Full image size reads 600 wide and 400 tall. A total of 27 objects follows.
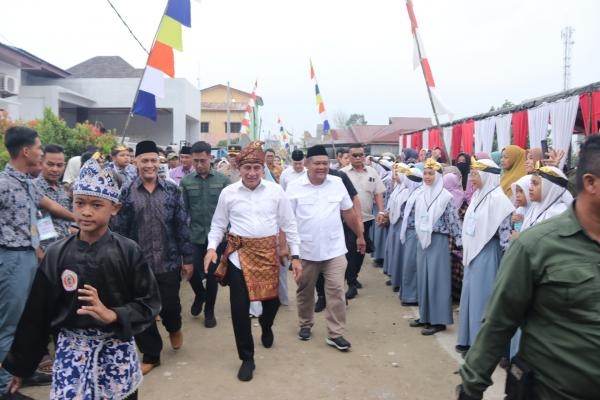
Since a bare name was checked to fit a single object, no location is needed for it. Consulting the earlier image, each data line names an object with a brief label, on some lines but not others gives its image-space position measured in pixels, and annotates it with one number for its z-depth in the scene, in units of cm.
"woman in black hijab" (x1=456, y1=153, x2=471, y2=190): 1029
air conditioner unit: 1488
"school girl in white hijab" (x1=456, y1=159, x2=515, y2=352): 487
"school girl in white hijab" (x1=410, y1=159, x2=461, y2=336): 588
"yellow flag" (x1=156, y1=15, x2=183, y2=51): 575
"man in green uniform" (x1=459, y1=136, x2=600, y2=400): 198
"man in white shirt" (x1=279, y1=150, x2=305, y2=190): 832
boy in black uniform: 265
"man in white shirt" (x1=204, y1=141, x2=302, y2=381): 474
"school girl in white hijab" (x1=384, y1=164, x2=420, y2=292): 789
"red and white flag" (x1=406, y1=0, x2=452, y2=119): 698
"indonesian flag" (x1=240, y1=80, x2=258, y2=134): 1523
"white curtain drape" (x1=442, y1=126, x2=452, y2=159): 1424
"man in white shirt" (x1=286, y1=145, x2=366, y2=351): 545
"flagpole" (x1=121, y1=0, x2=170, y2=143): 552
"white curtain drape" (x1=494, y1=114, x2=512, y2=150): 1039
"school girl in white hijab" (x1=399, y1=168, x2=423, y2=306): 684
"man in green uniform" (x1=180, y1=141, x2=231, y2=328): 618
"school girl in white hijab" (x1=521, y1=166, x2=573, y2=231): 407
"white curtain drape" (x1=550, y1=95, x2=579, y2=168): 779
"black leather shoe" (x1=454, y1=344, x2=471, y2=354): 520
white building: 1612
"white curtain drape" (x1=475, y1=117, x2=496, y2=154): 1141
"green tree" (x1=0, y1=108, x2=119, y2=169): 1163
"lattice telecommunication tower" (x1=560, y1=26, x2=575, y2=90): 3506
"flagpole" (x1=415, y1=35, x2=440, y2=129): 690
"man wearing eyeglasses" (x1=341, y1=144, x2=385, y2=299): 801
